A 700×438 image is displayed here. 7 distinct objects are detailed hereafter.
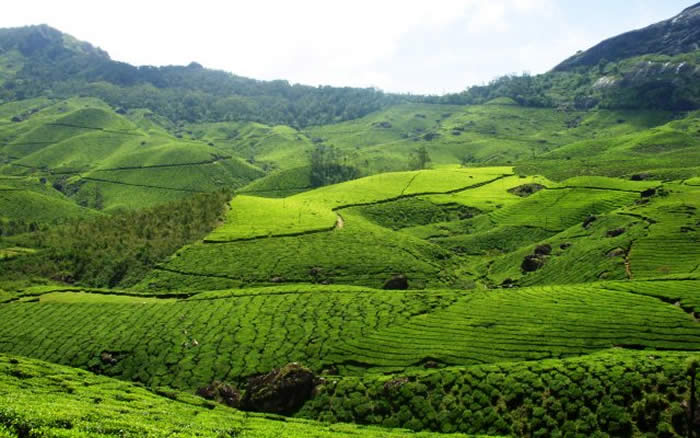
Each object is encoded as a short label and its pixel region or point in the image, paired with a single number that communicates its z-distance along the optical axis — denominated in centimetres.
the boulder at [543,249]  12106
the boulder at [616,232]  11069
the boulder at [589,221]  12757
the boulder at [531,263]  11594
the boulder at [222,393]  6775
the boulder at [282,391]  6488
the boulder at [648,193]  13400
